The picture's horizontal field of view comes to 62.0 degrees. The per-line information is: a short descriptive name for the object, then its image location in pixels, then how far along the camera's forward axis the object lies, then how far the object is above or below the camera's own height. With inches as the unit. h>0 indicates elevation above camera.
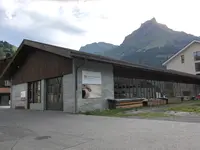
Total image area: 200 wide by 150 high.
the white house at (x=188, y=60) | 1279.2 +223.2
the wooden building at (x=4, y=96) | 1324.3 -43.8
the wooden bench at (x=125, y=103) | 465.2 -42.9
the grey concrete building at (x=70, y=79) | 421.3 +32.8
